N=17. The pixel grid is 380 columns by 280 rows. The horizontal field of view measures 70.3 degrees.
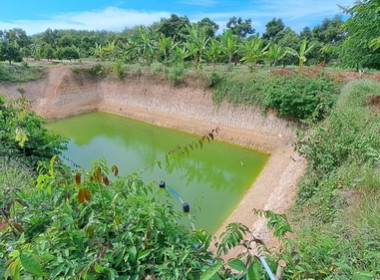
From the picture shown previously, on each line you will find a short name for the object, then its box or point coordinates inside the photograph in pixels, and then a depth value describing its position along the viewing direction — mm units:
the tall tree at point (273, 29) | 22031
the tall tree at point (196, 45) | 12703
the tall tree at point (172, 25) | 20828
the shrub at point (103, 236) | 1258
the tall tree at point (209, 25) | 21109
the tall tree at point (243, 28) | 24078
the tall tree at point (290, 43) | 17147
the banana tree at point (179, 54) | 13337
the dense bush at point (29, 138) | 4406
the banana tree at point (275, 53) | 11727
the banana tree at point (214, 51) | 12301
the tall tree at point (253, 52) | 11484
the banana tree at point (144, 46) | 14115
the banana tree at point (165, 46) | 13688
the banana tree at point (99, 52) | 17844
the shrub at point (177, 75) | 12273
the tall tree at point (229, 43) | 12430
